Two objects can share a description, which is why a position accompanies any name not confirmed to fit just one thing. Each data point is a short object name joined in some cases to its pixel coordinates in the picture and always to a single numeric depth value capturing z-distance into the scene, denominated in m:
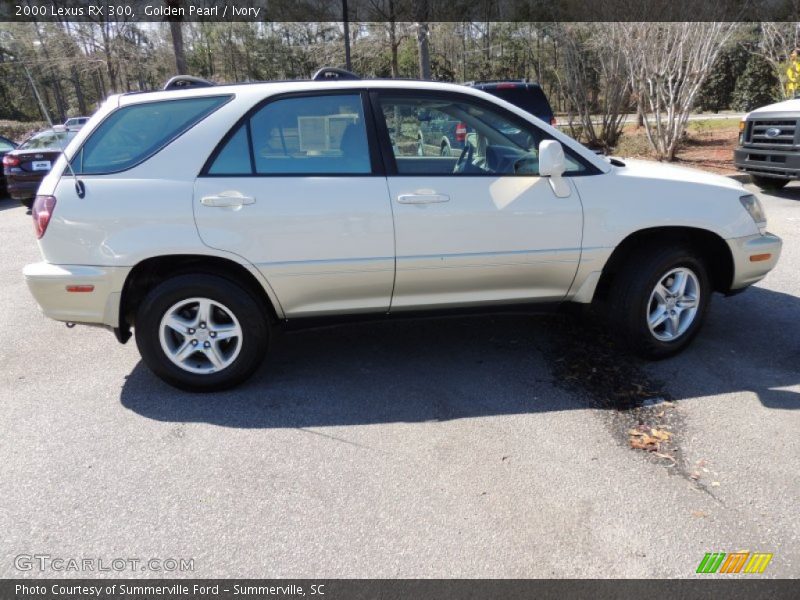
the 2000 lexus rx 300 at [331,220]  3.62
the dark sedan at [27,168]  11.16
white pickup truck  8.93
